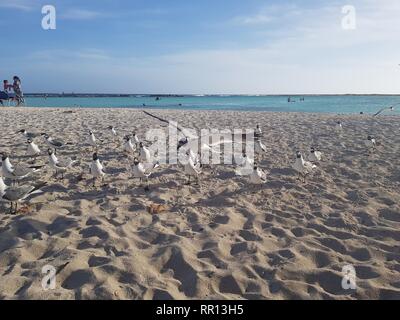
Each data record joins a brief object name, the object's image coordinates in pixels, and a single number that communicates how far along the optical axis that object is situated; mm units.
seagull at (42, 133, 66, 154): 11480
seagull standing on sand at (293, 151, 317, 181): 8977
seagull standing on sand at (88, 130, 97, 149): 11742
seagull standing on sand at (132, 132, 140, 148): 11930
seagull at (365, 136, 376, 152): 12058
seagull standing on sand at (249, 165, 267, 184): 8102
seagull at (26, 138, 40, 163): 10445
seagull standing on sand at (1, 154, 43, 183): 7969
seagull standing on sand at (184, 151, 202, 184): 8484
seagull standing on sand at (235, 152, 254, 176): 9409
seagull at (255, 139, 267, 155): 11462
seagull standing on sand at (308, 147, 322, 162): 10328
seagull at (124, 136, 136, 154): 10992
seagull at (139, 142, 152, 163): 9984
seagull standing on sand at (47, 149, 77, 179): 8593
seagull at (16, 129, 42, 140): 13626
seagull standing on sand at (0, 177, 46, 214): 6471
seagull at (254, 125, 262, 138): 14075
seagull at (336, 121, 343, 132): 17109
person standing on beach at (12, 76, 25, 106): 32225
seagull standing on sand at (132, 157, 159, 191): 8211
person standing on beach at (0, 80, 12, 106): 32656
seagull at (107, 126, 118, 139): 14266
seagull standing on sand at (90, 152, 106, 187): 8109
